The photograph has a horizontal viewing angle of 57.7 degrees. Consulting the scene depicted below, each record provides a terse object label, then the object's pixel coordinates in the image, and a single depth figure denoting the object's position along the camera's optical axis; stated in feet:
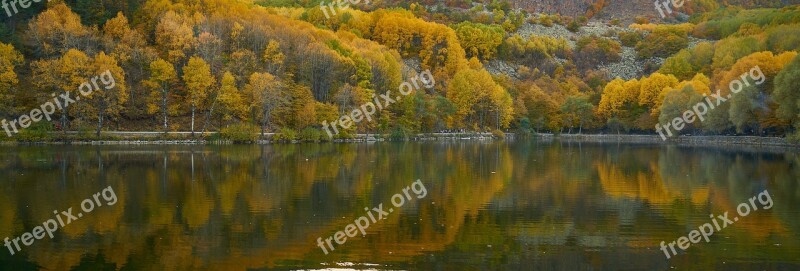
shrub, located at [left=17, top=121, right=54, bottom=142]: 195.42
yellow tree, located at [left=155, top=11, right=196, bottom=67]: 248.11
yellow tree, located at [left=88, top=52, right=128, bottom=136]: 212.64
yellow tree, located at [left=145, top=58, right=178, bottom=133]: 228.84
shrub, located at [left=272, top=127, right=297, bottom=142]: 237.04
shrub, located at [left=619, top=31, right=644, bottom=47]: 604.90
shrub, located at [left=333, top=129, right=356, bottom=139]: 255.09
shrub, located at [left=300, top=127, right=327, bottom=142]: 243.81
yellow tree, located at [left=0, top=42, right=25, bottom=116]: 205.67
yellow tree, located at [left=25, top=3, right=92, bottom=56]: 227.81
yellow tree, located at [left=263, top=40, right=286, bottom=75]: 264.72
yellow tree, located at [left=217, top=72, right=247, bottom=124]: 232.53
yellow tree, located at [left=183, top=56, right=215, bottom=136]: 231.91
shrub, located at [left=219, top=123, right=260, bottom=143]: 224.33
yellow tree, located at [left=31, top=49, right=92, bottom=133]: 208.74
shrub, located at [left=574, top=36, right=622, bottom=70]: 543.27
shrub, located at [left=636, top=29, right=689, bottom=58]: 557.74
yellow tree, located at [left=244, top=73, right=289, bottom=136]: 234.17
